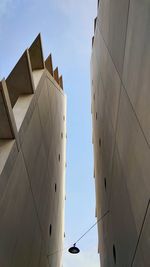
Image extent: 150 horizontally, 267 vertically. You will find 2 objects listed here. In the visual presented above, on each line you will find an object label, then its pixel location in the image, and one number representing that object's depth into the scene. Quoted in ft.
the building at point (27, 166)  14.51
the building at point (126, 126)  13.35
